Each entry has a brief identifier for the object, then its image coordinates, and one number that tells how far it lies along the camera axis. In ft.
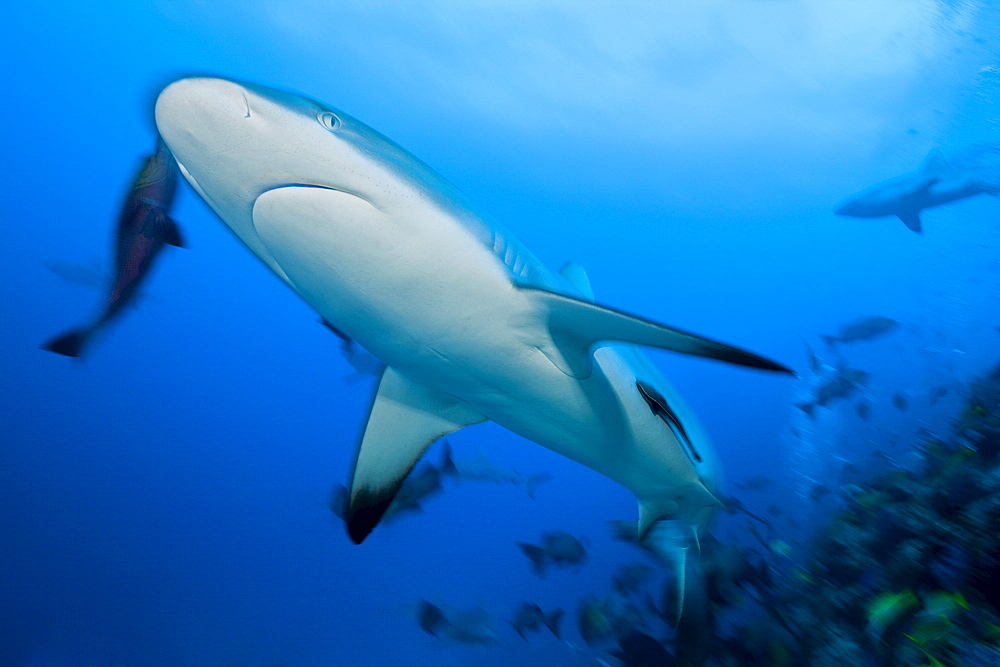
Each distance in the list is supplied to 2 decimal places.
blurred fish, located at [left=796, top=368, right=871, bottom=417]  25.50
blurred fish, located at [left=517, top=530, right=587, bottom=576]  18.47
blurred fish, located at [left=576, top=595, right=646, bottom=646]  17.46
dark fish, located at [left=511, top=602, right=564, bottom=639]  19.36
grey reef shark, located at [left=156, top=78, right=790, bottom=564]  3.91
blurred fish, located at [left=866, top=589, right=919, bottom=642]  10.97
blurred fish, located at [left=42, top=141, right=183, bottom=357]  5.76
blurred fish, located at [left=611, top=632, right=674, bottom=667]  14.70
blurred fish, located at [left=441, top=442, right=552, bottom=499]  20.64
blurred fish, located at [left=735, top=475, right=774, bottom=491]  25.91
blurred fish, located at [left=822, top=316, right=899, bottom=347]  27.86
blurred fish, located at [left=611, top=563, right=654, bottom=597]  21.57
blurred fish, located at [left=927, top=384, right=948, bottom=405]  34.92
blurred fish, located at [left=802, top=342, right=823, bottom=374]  25.77
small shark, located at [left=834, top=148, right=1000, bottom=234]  44.45
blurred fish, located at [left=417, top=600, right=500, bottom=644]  19.30
